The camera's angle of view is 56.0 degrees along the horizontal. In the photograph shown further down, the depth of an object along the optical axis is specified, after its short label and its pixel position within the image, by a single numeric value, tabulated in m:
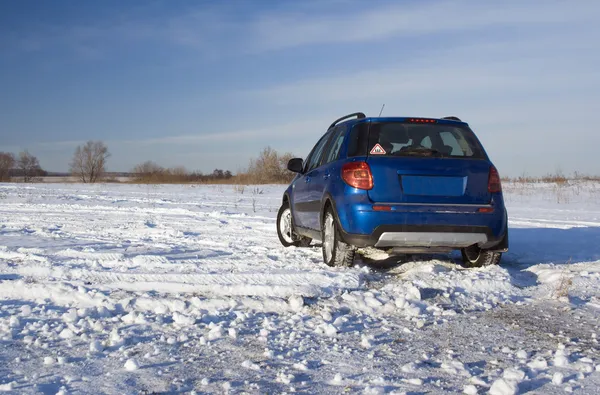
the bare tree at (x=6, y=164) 65.51
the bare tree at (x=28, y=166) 71.38
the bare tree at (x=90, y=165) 78.38
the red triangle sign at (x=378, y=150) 5.59
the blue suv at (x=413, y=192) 5.33
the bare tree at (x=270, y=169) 46.62
